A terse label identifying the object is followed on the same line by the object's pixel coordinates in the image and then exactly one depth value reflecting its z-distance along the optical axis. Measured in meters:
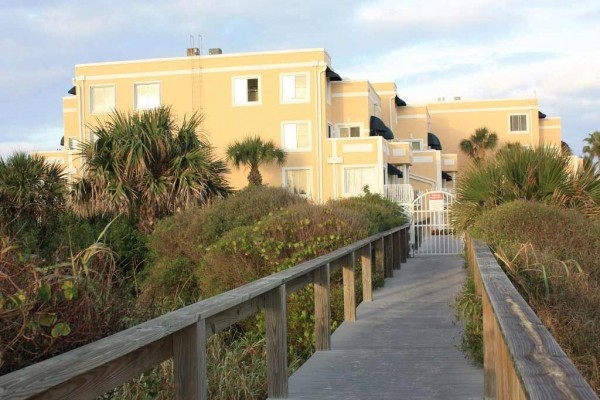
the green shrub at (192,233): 14.64
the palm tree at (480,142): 53.50
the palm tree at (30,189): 17.16
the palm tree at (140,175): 17.69
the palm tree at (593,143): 58.91
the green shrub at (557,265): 5.75
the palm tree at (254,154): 34.09
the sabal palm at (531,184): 12.27
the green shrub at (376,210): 15.96
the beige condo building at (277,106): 34.41
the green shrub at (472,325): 6.73
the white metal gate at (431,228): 22.52
